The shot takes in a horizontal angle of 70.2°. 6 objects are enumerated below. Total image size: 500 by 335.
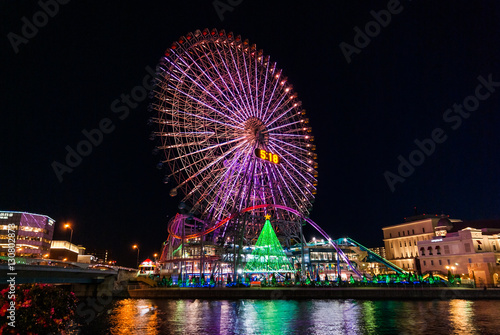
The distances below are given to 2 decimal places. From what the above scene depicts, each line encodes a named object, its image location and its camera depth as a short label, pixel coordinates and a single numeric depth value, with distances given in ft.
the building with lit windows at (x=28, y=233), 329.52
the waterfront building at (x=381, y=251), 519.03
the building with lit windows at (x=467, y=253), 224.78
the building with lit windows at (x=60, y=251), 395.14
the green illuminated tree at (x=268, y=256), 207.92
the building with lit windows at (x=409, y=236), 315.10
